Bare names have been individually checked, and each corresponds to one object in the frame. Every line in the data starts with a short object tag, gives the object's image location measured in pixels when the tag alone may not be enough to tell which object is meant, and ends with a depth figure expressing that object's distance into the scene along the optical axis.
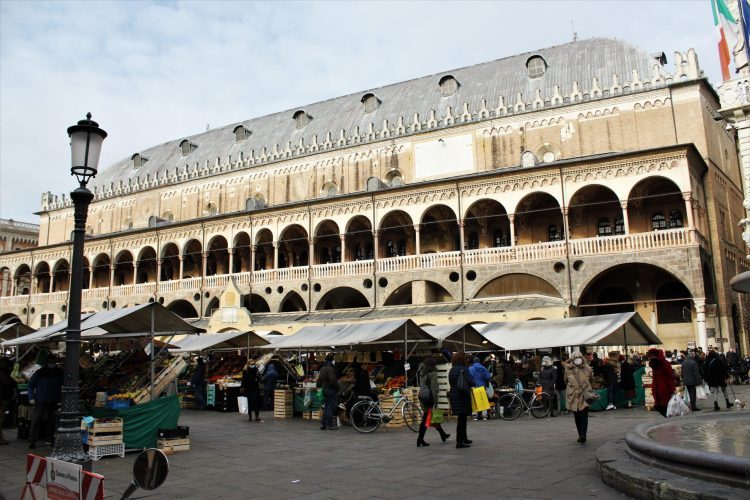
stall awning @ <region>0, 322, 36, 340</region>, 20.88
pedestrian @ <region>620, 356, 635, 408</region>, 17.72
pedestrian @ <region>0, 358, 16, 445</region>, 12.80
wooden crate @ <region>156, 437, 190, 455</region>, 11.04
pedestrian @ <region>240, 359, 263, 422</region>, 16.58
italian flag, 19.59
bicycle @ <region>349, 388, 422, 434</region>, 13.94
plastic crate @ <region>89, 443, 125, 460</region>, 10.57
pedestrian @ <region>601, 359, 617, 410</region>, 17.59
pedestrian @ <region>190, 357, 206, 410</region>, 20.48
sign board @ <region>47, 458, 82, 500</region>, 5.07
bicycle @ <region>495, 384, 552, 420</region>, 16.27
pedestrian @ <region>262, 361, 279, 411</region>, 18.83
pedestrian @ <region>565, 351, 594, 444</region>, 10.41
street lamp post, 7.06
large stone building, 26.75
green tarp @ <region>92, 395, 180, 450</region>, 11.19
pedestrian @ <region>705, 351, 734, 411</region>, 15.72
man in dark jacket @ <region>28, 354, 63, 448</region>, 12.20
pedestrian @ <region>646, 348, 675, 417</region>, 11.73
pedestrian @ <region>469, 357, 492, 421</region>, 13.49
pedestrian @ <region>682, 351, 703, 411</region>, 15.71
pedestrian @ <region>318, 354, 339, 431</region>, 14.39
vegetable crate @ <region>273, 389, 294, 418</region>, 17.65
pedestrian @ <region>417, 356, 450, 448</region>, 11.15
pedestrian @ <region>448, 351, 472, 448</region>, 10.63
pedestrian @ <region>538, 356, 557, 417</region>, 16.61
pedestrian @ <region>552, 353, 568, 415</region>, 16.66
